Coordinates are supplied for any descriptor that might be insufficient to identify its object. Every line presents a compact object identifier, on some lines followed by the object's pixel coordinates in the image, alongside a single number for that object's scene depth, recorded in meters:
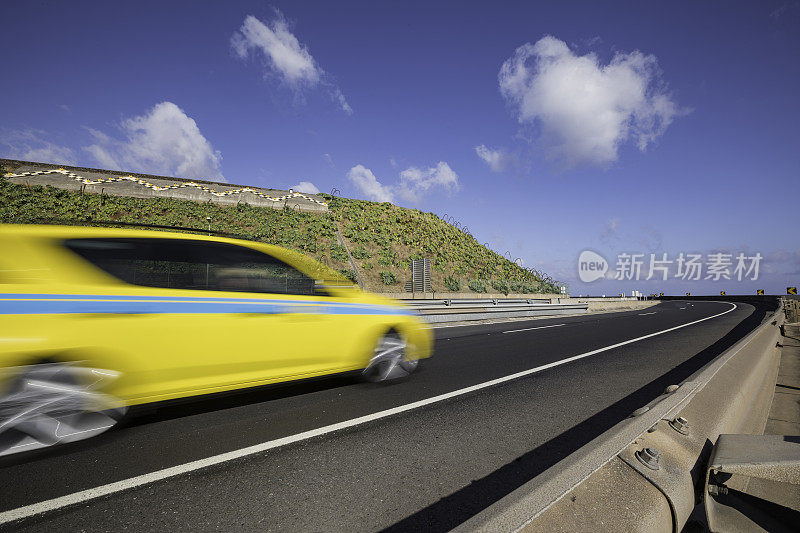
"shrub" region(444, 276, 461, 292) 31.59
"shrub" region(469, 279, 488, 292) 32.09
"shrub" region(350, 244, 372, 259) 37.10
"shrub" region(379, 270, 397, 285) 33.03
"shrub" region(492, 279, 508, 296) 34.47
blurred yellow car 2.87
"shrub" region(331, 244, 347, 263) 34.78
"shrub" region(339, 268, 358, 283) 30.00
